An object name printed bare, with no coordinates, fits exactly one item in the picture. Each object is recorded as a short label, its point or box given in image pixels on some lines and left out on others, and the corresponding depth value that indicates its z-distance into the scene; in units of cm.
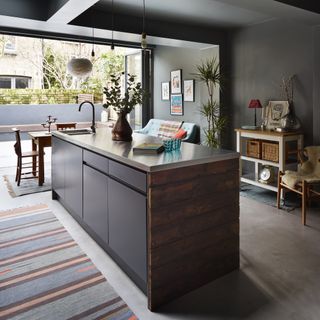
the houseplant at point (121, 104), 299
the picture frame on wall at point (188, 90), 609
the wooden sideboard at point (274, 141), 392
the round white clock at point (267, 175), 425
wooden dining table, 478
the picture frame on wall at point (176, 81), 637
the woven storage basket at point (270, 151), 402
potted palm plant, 515
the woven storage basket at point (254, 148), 428
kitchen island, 196
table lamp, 457
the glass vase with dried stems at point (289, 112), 418
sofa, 585
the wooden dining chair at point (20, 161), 484
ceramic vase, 308
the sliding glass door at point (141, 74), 709
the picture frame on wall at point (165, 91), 670
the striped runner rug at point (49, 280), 196
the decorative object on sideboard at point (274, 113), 443
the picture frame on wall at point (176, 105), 641
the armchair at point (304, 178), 328
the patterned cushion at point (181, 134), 584
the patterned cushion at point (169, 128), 620
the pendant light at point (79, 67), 406
